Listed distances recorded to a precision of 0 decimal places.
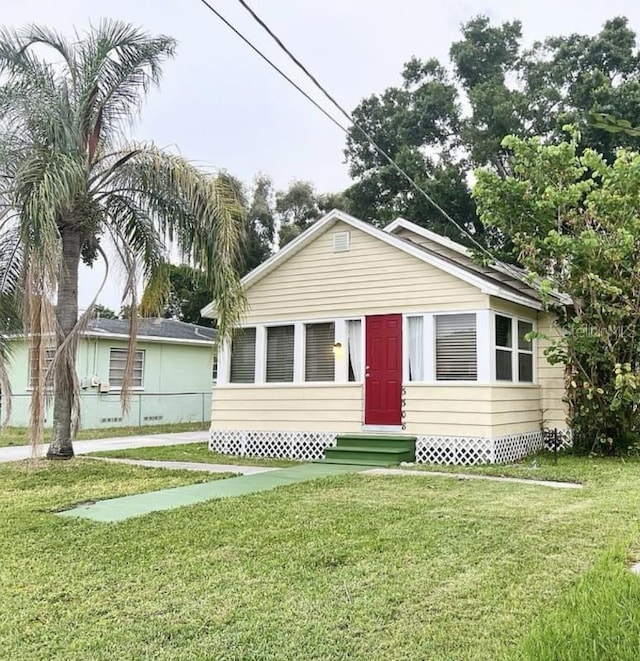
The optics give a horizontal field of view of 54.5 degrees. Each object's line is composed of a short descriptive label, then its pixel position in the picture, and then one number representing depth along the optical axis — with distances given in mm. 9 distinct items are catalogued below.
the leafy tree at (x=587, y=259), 9945
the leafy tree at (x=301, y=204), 27781
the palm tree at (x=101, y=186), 8891
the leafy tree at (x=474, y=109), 22031
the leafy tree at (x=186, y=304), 29889
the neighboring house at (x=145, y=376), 17547
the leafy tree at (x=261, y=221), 27516
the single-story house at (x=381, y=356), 10000
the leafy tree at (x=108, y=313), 34334
